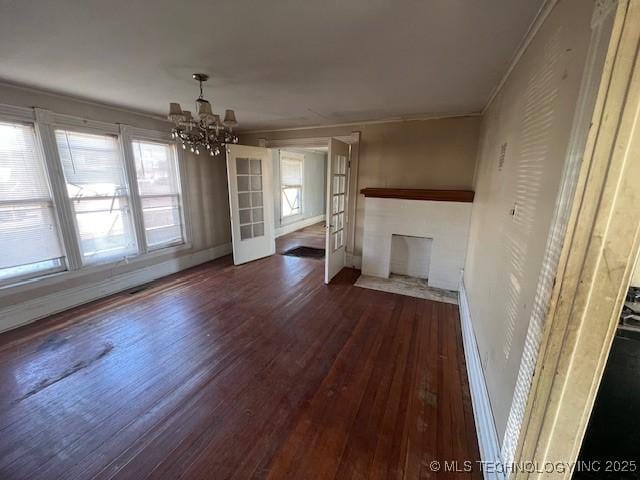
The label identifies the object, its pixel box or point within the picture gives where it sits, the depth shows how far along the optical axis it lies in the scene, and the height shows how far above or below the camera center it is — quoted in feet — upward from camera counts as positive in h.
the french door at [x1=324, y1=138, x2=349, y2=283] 11.55 -1.31
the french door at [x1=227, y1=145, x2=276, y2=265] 13.82 -1.27
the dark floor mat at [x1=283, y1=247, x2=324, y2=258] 16.67 -4.76
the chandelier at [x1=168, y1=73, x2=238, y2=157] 6.75 +1.50
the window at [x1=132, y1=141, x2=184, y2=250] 11.88 -0.69
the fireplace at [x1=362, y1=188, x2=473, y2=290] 11.19 -2.40
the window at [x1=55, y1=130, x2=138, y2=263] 9.61 -0.62
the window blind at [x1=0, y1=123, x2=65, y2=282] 8.14 -1.08
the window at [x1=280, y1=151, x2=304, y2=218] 21.90 -0.31
